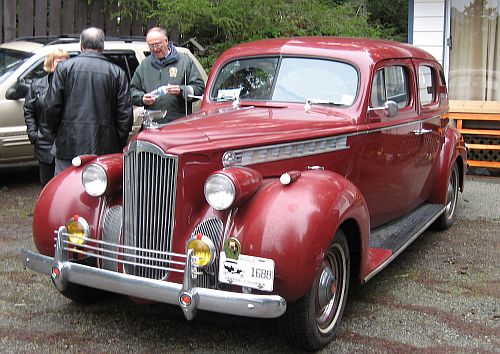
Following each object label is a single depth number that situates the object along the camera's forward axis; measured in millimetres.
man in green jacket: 6316
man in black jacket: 5461
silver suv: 8008
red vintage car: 3693
